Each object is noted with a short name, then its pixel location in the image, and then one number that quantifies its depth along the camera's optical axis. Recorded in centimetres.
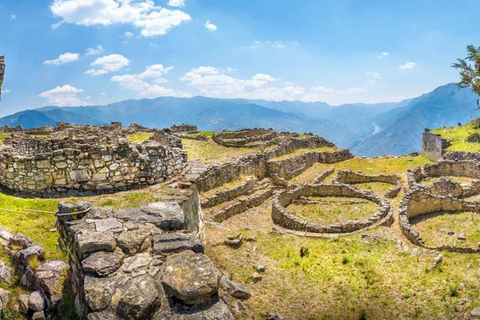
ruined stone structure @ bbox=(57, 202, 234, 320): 495
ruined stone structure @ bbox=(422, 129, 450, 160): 4250
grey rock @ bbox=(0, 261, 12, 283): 709
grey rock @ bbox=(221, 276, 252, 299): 664
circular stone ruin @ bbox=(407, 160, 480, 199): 2755
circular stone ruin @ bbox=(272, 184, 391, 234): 2005
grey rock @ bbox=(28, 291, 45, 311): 659
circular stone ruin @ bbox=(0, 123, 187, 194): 1048
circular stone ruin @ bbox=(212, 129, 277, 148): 3562
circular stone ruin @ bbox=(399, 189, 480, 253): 2289
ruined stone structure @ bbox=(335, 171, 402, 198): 3189
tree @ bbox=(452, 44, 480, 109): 4994
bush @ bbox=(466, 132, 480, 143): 4271
